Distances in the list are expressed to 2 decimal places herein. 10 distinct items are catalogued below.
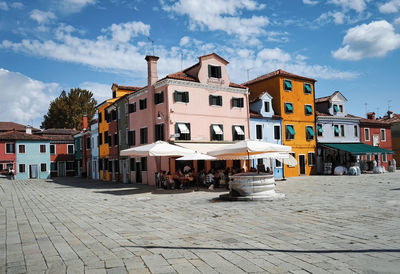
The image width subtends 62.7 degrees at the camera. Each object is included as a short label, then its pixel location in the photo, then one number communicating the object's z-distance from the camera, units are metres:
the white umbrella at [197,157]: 18.28
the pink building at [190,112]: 23.20
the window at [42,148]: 44.12
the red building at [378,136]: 36.19
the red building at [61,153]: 46.53
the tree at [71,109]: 55.38
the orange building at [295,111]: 30.31
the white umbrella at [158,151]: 17.62
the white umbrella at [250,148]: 15.64
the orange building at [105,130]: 32.42
